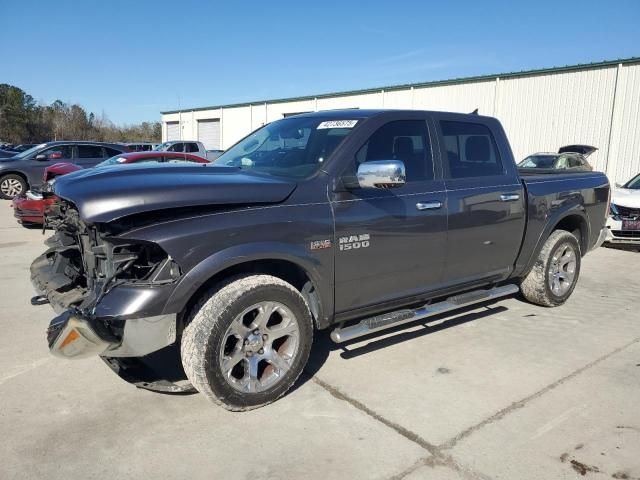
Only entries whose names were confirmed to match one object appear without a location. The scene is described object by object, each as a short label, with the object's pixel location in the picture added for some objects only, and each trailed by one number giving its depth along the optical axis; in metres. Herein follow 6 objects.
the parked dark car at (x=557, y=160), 14.66
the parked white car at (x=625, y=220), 9.04
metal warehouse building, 18.53
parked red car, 9.59
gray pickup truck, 2.94
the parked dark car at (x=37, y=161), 14.44
